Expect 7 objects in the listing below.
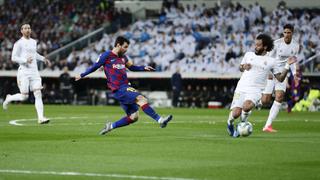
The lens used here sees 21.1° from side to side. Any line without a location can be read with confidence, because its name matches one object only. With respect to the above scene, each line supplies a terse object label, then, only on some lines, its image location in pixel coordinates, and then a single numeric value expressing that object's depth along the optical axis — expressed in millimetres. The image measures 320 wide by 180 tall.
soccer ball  18812
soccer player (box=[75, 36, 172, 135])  19312
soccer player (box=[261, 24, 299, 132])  21984
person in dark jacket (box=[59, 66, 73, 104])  47062
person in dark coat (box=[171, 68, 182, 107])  44062
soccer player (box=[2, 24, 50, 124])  24328
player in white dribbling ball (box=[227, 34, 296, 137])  19156
